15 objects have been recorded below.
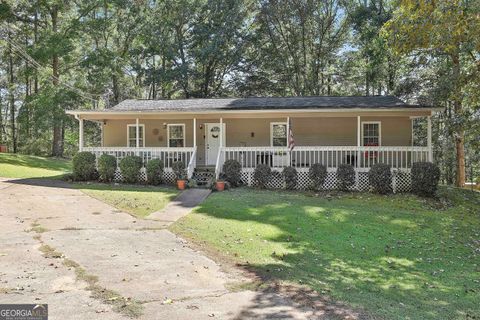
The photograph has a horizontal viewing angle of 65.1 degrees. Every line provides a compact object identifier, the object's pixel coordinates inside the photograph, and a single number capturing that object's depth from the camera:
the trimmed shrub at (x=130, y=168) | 14.62
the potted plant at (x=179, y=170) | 14.62
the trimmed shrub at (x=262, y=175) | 14.17
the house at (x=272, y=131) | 14.59
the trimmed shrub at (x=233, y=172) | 14.23
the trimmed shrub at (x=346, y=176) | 13.73
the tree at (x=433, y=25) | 7.57
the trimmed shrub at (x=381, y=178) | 13.35
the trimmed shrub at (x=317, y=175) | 13.89
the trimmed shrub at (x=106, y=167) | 14.73
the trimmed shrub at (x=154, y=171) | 14.47
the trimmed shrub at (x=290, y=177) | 14.06
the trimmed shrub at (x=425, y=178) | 13.01
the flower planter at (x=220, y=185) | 13.44
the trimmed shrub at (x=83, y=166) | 14.93
